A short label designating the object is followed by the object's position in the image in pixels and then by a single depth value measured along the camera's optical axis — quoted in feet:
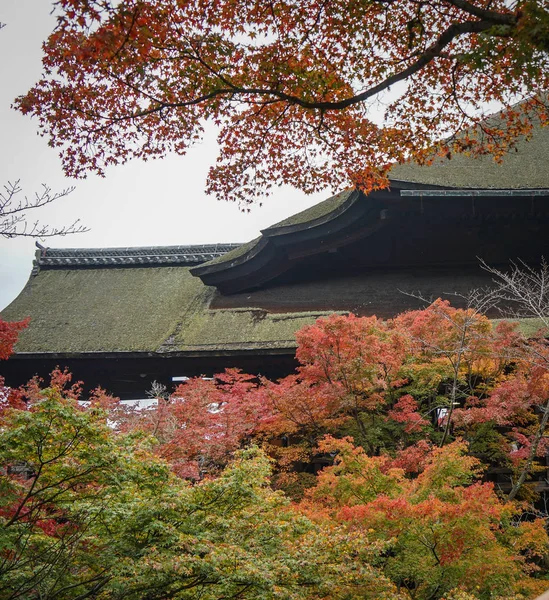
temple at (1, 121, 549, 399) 38.24
